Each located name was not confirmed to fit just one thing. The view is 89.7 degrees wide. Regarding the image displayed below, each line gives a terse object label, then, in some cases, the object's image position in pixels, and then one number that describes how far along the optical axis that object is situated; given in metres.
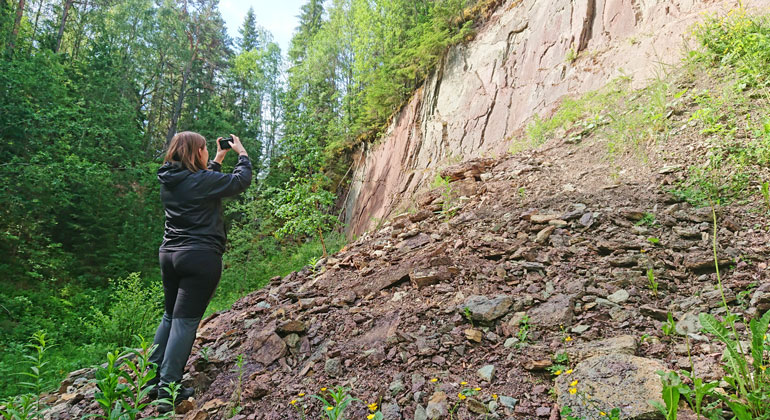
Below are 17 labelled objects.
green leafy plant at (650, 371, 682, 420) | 1.46
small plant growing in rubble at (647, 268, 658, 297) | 2.41
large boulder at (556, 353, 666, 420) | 1.64
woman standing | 2.46
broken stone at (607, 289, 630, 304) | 2.43
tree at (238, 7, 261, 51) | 29.39
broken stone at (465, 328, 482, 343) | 2.38
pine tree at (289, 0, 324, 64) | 24.19
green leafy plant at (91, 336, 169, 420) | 1.38
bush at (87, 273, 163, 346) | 5.28
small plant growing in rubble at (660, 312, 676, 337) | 2.02
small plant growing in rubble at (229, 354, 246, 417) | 2.27
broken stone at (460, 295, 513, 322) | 2.56
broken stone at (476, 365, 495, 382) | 2.06
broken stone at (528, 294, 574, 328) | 2.36
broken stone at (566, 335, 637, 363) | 1.99
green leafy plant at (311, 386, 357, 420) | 1.55
